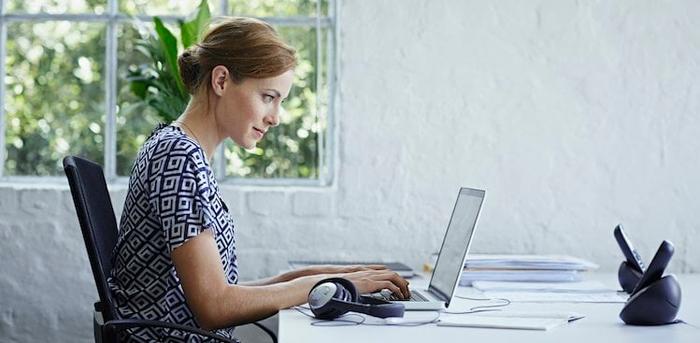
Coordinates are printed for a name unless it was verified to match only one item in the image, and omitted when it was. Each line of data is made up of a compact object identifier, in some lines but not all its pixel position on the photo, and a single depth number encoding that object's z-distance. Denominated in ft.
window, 13.44
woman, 7.27
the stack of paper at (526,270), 10.28
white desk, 6.61
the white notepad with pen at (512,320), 7.09
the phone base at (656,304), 7.14
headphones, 7.22
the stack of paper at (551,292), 8.93
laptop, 8.06
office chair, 7.22
